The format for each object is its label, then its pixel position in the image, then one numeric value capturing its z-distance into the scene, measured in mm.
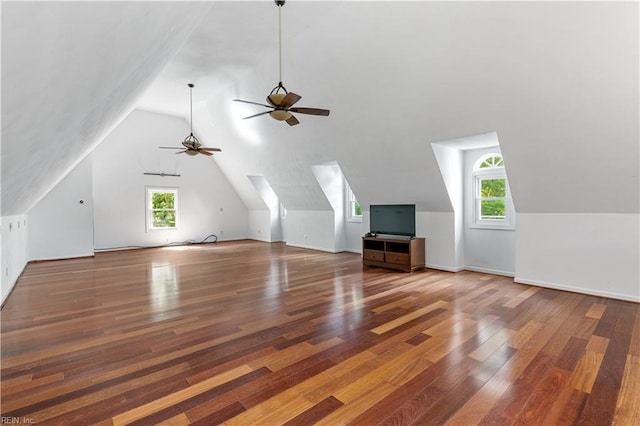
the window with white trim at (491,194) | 5426
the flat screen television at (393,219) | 6059
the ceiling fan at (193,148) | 6897
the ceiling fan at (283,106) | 3682
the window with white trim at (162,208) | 9673
